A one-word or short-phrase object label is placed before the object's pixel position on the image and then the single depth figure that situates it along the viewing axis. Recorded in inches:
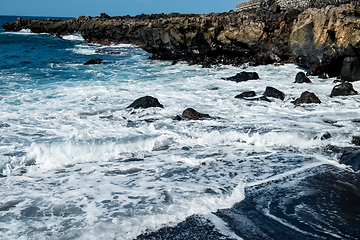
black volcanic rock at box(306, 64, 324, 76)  470.7
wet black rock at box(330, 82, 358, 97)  354.3
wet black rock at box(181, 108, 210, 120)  293.3
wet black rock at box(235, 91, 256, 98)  377.1
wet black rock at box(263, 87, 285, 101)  361.2
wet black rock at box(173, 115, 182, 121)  293.4
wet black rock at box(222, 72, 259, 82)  488.4
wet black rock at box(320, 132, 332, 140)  228.2
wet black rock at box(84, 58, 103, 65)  740.0
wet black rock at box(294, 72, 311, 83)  442.0
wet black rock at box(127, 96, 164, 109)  331.0
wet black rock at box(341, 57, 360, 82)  414.6
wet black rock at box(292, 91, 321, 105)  331.6
